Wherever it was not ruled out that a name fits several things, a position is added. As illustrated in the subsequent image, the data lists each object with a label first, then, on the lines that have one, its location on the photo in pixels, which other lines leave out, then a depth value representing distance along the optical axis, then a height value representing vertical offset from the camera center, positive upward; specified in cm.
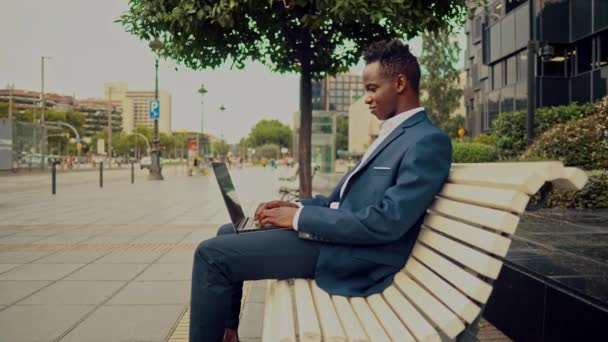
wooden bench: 163 -41
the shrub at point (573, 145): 893 +45
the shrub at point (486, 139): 2254 +138
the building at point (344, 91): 18150 +2811
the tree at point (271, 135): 13162 +864
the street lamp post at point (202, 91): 3556 +540
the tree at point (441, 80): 4256 +766
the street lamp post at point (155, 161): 2720 +25
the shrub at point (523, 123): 1737 +166
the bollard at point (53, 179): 1626 -46
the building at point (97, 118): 14462 +1436
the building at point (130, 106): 17500 +2131
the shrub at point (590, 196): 782 -42
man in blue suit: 203 -24
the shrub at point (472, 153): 1747 +57
